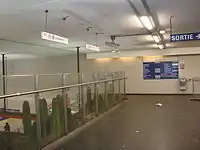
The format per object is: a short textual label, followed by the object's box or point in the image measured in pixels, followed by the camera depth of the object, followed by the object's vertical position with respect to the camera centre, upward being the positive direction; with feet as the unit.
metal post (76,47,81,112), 16.14 -1.74
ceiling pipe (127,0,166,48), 10.44 +3.75
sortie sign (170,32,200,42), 15.38 +2.77
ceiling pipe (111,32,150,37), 18.84 +3.75
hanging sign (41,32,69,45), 12.58 +2.45
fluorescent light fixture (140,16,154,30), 12.94 +3.59
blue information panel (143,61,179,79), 32.19 +0.18
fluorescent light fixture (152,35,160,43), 18.94 +3.51
